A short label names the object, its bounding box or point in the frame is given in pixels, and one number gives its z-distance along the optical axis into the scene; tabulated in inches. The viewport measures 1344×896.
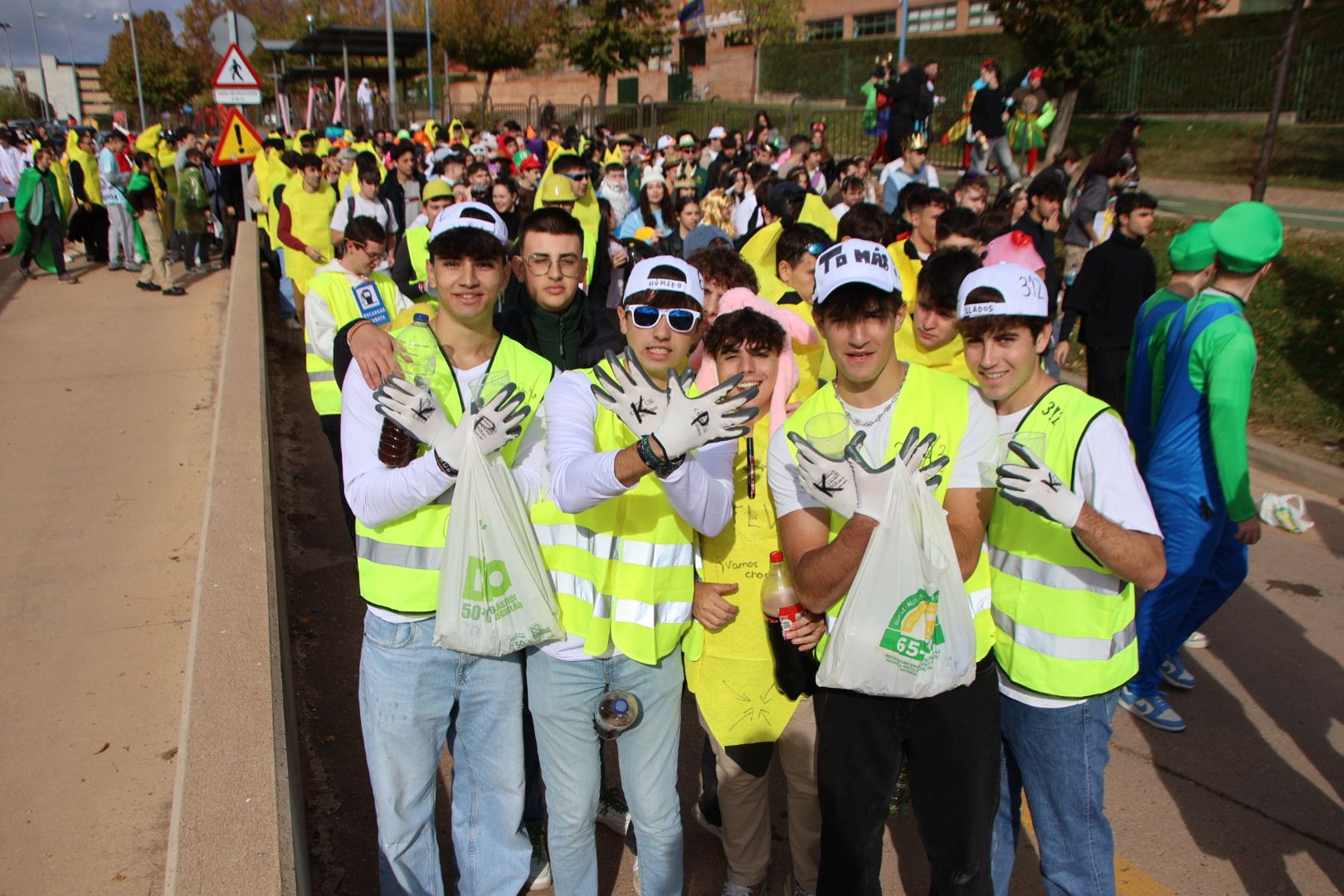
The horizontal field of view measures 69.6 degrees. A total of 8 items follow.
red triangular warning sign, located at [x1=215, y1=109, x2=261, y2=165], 480.4
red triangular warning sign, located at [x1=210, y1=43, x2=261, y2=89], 469.1
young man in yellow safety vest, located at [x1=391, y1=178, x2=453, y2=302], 249.1
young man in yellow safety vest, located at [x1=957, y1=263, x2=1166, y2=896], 101.2
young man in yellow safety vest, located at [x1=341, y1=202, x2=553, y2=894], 108.3
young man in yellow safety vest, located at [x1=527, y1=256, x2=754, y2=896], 108.2
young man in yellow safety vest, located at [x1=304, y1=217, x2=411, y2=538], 205.5
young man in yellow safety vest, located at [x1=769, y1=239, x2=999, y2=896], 100.7
